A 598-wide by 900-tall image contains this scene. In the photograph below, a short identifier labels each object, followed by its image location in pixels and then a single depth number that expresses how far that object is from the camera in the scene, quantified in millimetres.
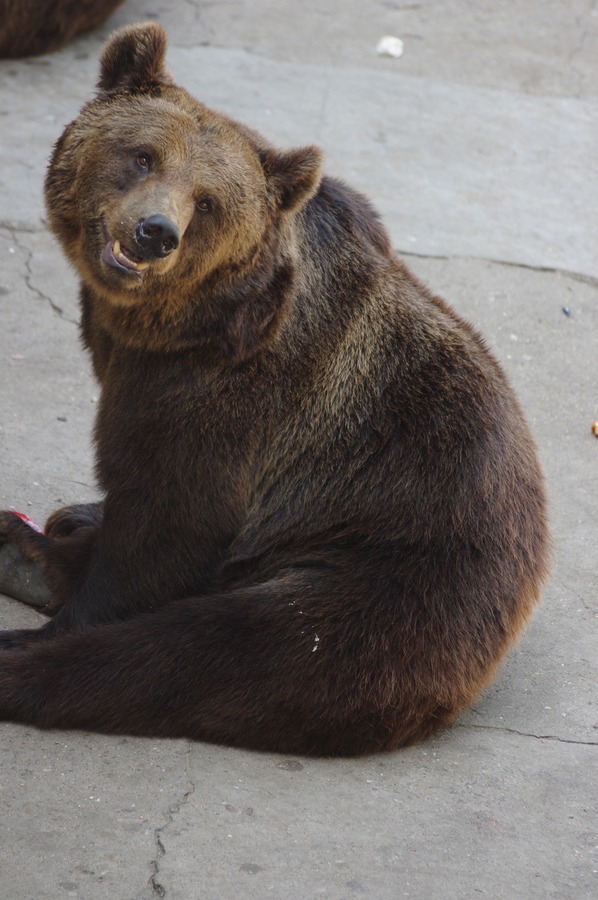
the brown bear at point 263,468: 7609
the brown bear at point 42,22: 17506
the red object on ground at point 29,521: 9282
